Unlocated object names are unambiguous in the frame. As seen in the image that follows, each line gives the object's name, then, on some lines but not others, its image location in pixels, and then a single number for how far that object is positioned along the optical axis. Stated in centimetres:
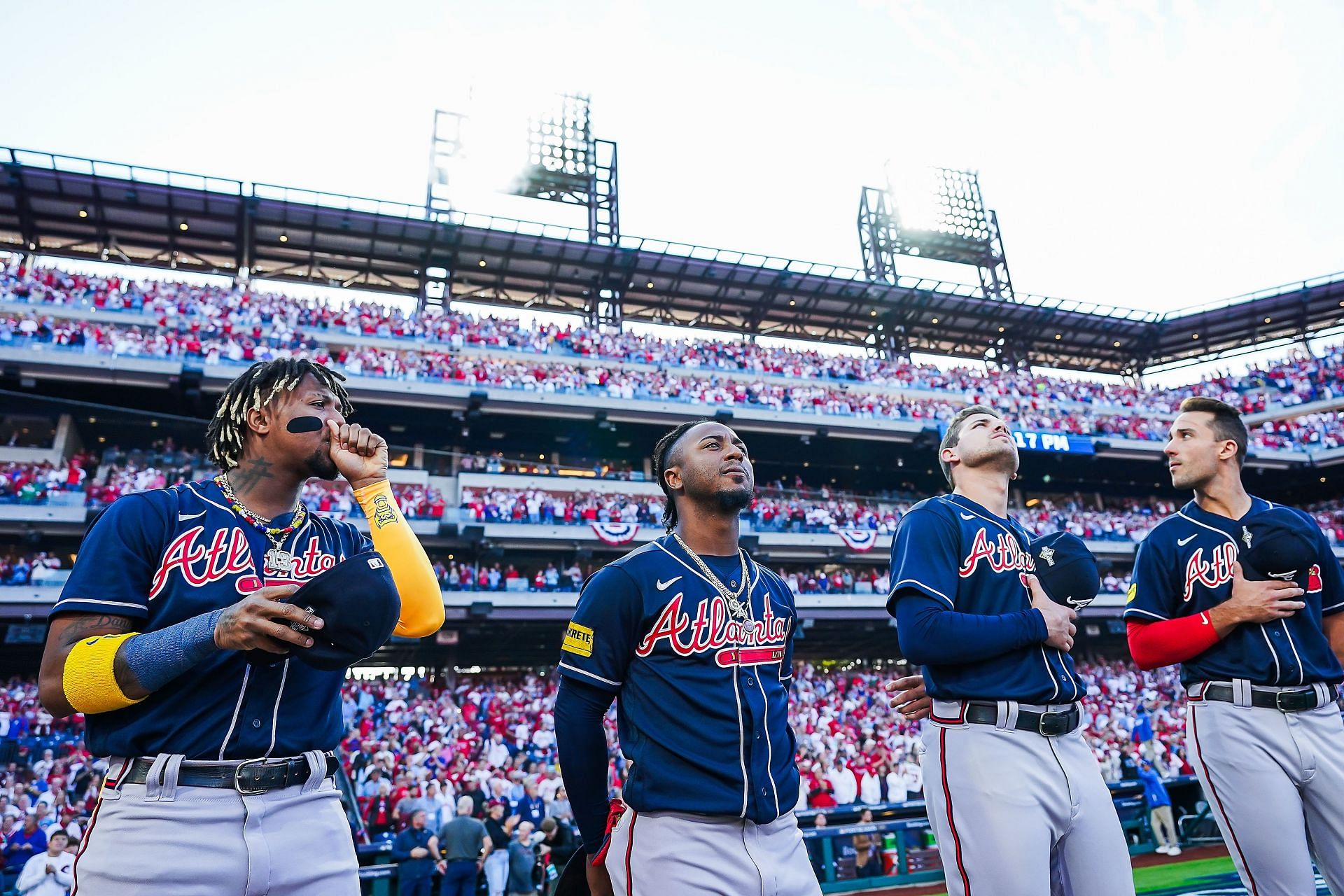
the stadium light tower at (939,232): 4478
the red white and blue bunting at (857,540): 2800
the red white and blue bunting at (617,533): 2566
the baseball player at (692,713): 281
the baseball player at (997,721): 305
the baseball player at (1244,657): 358
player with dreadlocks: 225
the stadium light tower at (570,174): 3800
